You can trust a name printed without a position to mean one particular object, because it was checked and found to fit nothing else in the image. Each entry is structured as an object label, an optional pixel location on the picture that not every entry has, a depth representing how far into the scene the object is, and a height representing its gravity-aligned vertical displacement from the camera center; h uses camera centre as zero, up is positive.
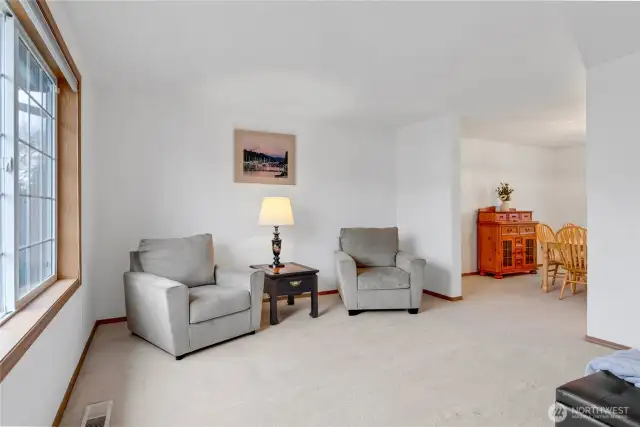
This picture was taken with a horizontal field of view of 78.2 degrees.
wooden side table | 3.71 -0.70
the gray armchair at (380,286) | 3.96 -0.75
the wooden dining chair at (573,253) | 4.44 -0.47
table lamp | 4.01 -0.03
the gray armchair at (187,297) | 2.83 -0.67
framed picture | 4.41 +0.62
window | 1.64 +0.21
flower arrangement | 6.34 +0.32
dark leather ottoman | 1.37 -0.70
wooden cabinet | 6.02 -0.48
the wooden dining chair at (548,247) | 4.89 -0.44
